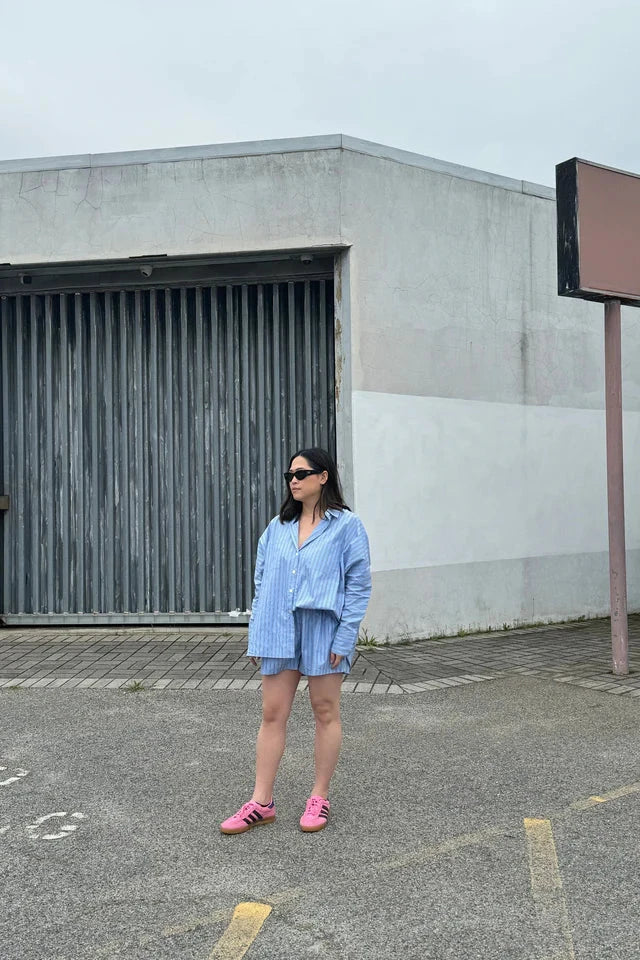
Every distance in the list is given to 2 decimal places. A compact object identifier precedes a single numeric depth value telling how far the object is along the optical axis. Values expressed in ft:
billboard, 23.73
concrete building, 29.35
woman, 13.32
